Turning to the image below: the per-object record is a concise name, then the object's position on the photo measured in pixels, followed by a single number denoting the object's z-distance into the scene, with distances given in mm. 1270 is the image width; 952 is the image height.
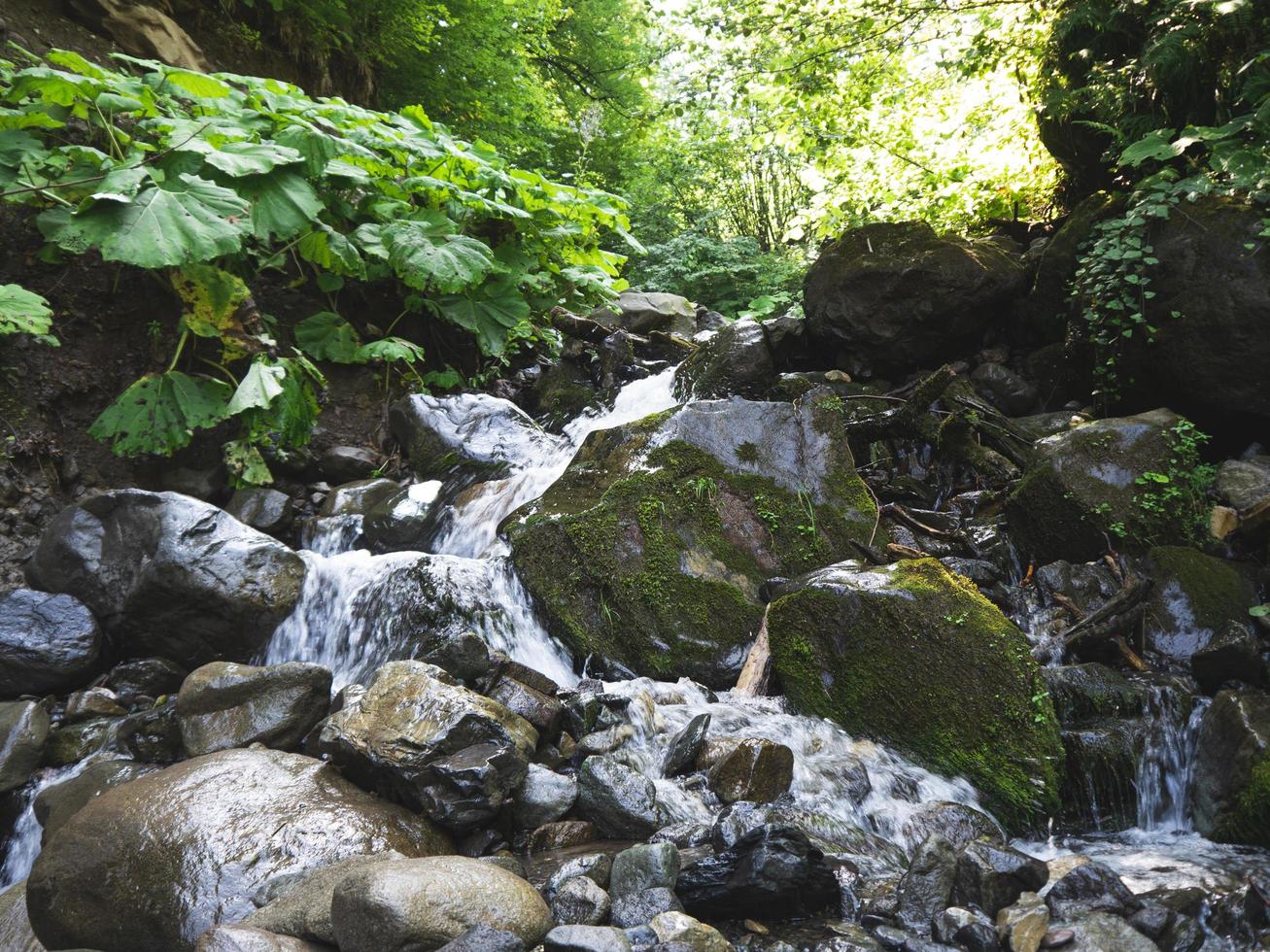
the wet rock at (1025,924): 2305
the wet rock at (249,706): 3660
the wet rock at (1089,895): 2396
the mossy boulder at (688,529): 4516
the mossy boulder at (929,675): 3436
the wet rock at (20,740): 3752
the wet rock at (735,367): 7652
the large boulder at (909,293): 6980
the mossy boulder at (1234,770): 3051
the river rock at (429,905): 2156
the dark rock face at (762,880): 2480
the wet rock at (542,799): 3179
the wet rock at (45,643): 4391
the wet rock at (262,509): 6176
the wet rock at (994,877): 2520
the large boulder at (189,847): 2633
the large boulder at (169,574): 4621
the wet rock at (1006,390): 6750
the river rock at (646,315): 11078
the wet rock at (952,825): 3145
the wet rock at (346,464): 7078
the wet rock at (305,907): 2334
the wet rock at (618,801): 3113
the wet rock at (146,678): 4504
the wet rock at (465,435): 7016
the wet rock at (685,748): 3514
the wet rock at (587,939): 2154
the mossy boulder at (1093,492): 4641
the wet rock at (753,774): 3312
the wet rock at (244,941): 2193
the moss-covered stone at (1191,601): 4102
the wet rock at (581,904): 2465
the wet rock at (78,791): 3423
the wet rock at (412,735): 3082
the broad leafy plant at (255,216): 5090
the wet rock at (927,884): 2494
